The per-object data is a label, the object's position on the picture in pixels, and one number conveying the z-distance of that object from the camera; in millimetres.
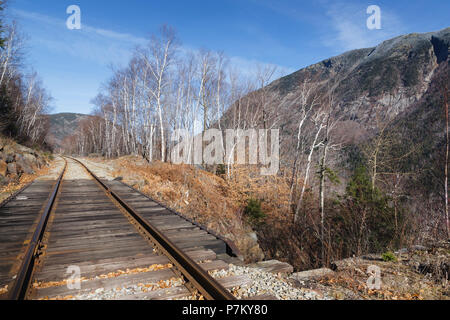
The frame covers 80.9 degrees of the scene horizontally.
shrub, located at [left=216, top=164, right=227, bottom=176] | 24994
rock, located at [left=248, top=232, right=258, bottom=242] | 9983
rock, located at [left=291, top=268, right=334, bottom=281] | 4109
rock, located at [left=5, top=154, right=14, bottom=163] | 14493
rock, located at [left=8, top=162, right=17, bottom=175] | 14227
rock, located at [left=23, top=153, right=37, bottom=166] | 18281
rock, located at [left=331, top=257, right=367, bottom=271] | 4719
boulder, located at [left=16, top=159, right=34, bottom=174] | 15894
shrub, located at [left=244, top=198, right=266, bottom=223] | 15116
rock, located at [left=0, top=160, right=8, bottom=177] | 13297
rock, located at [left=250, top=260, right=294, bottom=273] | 4119
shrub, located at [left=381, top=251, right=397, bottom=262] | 5016
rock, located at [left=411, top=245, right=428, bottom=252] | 5763
